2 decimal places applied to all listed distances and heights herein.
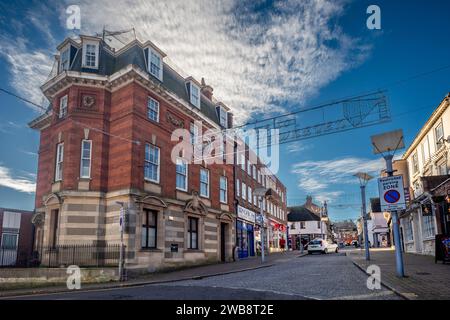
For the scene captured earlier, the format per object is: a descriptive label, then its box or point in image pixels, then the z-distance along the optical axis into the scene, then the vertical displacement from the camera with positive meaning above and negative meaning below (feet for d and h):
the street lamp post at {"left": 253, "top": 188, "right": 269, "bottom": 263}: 91.12 +10.77
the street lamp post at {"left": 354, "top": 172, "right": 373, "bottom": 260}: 71.61 +9.20
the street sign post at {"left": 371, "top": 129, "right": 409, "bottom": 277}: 39.27 +5.35
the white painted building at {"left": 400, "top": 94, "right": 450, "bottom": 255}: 73.97 +14.60
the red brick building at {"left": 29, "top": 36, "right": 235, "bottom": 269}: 59.98 +13.47
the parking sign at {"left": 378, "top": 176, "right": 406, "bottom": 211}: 39.50 +4.38
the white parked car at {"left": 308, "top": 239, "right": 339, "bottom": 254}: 126.89 -4.08
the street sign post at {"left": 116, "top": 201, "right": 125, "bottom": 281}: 51.19 -2.22
